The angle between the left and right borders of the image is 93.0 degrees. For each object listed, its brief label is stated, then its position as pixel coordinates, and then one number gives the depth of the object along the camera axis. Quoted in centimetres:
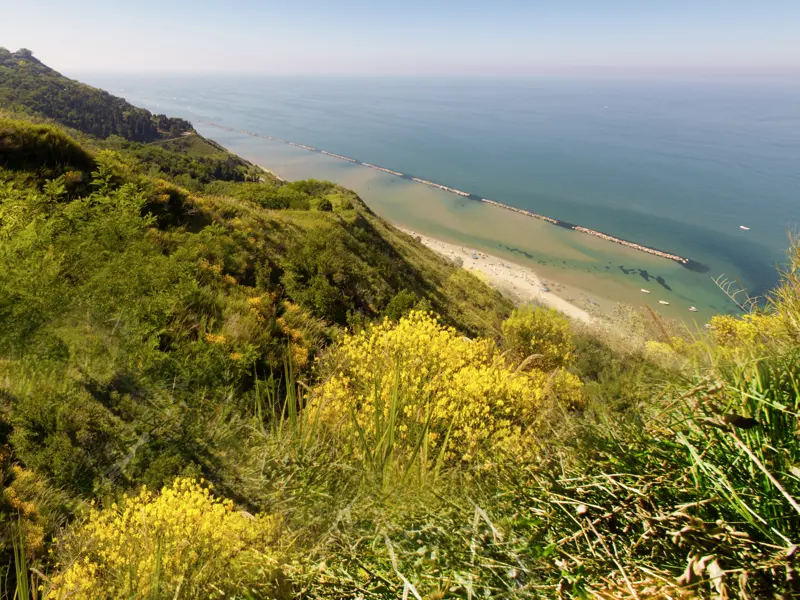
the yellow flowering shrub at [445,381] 488
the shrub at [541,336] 1686
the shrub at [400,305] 1439
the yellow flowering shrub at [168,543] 273
